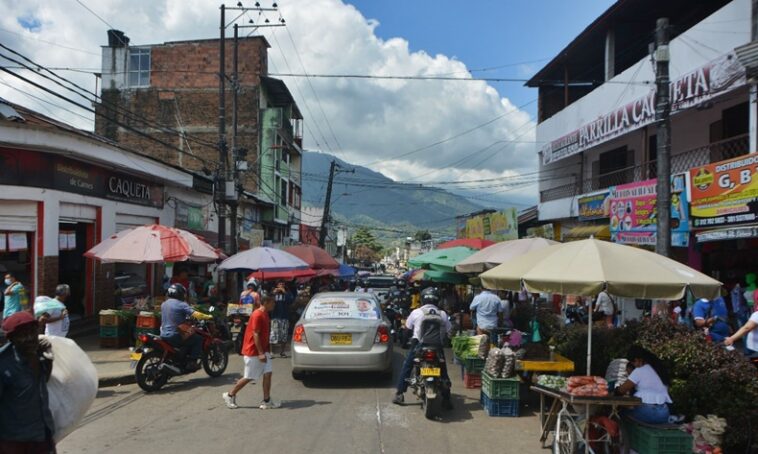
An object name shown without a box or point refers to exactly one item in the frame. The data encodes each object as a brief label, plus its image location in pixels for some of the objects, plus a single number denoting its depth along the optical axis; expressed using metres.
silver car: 8.64
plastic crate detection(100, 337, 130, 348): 12.21
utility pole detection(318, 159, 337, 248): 39.56
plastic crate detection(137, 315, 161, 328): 11.65
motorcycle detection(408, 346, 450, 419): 7.12
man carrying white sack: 3.64
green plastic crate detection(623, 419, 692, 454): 5.11
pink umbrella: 11.79
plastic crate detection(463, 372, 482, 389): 8.98
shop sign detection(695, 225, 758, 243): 10.34
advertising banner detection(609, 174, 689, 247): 13.20
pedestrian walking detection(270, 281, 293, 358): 12.43
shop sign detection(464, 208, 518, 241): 24.34
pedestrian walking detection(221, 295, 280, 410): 7.56
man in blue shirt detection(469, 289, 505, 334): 10.91
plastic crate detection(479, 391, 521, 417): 7.32
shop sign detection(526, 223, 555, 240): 22.42
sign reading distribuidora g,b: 10.69
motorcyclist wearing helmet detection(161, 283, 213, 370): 8.79
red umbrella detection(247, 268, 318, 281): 15.08
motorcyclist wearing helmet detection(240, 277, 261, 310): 13.25
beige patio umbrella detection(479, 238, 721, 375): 5.82
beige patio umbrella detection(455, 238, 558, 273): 11.68
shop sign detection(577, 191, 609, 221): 17.46
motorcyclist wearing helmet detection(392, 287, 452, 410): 7.62
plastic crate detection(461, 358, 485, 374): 8.87
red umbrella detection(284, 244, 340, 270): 18.91
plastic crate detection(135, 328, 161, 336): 11.20
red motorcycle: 8.57
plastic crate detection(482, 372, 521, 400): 7.27
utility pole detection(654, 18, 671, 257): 9.57
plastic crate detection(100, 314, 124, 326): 12.20
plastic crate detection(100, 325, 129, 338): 12.21
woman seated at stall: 5.38
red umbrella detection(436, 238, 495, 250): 17.34
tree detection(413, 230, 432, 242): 88.29
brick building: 35.12
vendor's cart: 5.31
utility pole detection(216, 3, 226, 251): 19.36
